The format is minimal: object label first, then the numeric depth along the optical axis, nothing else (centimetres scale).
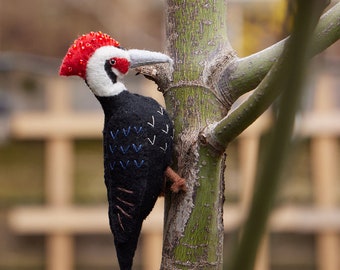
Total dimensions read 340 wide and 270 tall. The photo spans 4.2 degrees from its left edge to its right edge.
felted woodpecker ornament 267
